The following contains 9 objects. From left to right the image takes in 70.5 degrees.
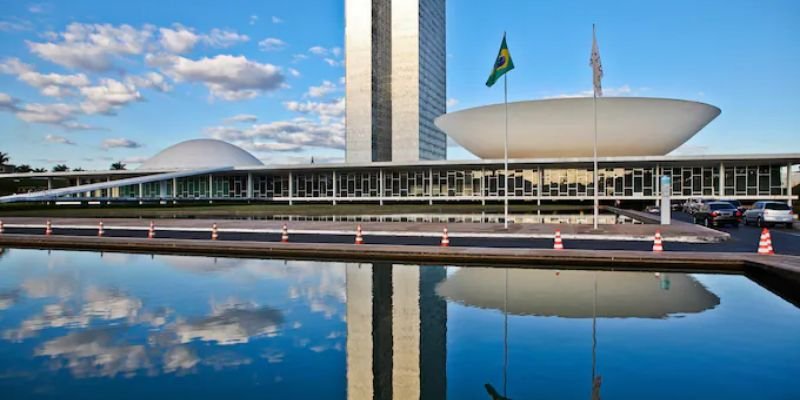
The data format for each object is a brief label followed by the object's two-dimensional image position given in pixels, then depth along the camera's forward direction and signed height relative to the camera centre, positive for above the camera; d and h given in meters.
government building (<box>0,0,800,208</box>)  56.03 +2.53
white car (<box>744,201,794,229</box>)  30.28 -1.25
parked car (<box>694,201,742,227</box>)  30.94 -1.24
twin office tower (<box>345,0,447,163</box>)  134.25 +28.37
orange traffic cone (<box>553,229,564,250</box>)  18.39 -1.68
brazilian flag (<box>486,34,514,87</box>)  25.72 +5.94
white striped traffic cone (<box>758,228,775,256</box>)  17.03 -1.63
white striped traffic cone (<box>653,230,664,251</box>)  18.08 -1.68
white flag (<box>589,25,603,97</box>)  27.47 +6.01
